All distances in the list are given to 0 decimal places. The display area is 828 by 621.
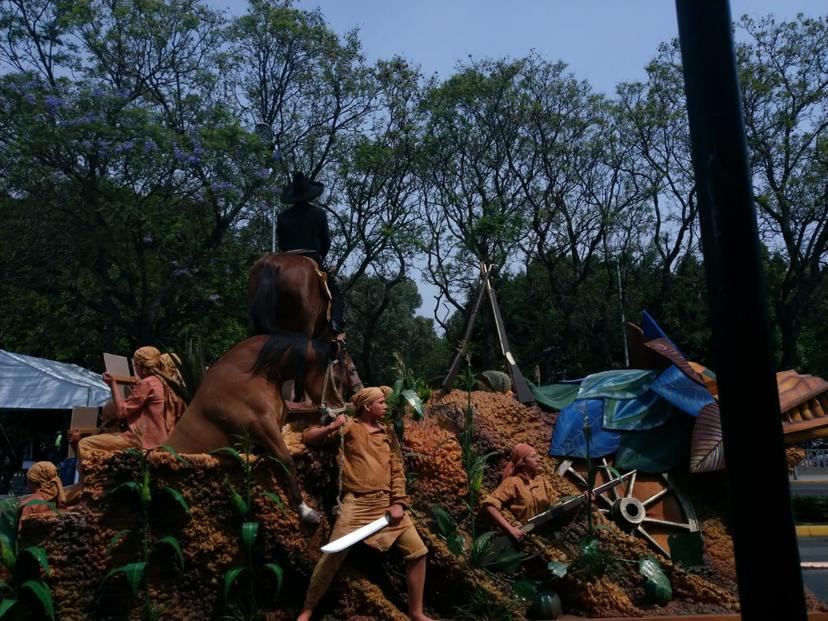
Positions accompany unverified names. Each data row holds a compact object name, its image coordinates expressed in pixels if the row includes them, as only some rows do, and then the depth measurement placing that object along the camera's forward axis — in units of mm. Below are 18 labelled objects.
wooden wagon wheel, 7141
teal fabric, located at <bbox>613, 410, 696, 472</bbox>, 7672
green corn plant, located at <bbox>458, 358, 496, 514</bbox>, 6430
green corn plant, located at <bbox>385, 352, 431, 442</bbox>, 7059
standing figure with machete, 5504
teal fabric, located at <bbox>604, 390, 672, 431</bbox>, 7930
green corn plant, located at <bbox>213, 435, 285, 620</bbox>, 5594
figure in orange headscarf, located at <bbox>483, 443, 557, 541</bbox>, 6496
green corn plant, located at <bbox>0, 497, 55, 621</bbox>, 5203
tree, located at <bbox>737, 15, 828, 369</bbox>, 21250
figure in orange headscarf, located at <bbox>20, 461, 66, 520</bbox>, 6008
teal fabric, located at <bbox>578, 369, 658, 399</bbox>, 8297
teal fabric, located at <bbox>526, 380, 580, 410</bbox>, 8592
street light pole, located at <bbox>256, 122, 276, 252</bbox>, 18528
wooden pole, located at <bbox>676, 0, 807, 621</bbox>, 2383
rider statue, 7434
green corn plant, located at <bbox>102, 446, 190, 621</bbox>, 5367
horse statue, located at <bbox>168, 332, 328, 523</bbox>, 5988
